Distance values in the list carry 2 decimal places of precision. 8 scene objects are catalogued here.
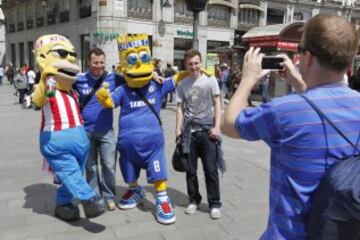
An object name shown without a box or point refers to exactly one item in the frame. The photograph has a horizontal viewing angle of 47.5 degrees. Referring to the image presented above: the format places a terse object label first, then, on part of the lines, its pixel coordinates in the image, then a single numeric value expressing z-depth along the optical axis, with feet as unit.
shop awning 52.39
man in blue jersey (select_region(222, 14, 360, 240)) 5.31
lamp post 24.92
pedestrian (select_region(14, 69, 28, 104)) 50.14
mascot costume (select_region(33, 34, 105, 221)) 12.54
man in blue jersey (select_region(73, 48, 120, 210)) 14.26
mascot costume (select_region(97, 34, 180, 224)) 13.62
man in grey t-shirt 14.20
